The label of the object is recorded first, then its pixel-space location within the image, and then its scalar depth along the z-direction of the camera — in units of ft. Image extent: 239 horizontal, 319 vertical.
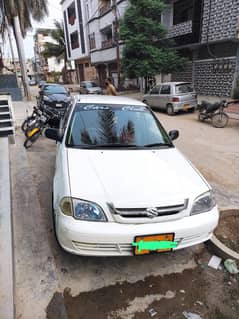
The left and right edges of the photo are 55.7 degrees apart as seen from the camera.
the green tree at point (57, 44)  114.41
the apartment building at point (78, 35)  88.38
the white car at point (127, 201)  6.33
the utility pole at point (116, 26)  58.29
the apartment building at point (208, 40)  37.17
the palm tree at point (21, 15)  51.33
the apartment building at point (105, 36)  63.00
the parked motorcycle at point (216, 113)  27.40
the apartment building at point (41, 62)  185.55
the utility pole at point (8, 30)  55.34
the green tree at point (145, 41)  44.45
